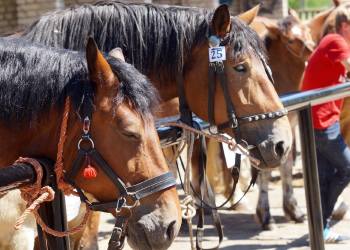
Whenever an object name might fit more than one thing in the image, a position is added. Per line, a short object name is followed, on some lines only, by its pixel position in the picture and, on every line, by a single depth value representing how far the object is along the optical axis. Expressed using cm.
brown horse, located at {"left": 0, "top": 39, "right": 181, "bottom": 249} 603
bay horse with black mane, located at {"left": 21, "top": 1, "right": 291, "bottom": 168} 912
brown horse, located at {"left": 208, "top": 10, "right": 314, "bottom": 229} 1491
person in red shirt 1270
